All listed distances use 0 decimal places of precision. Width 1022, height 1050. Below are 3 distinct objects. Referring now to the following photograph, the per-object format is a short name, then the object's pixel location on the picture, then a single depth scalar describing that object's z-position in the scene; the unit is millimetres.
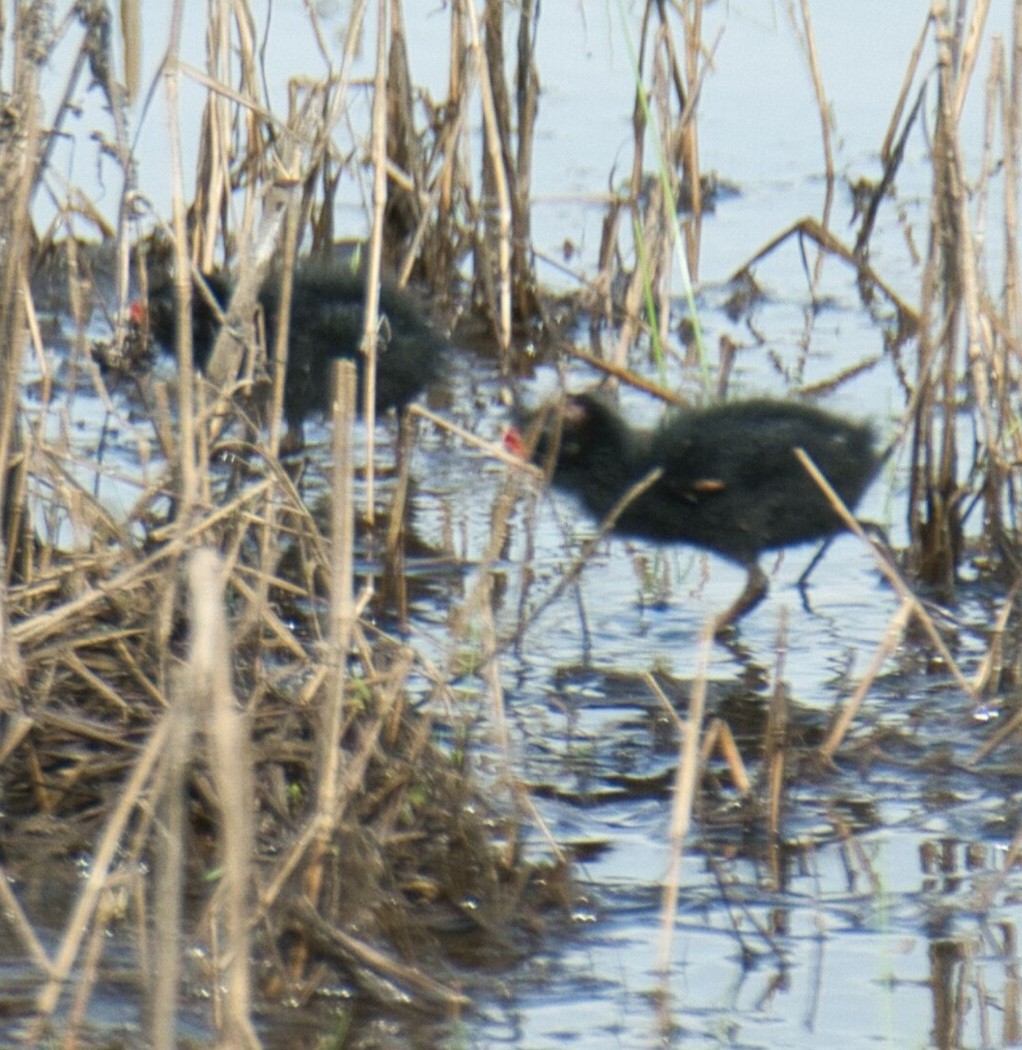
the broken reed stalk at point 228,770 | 4277
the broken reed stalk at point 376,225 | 9562
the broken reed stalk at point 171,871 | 4520
